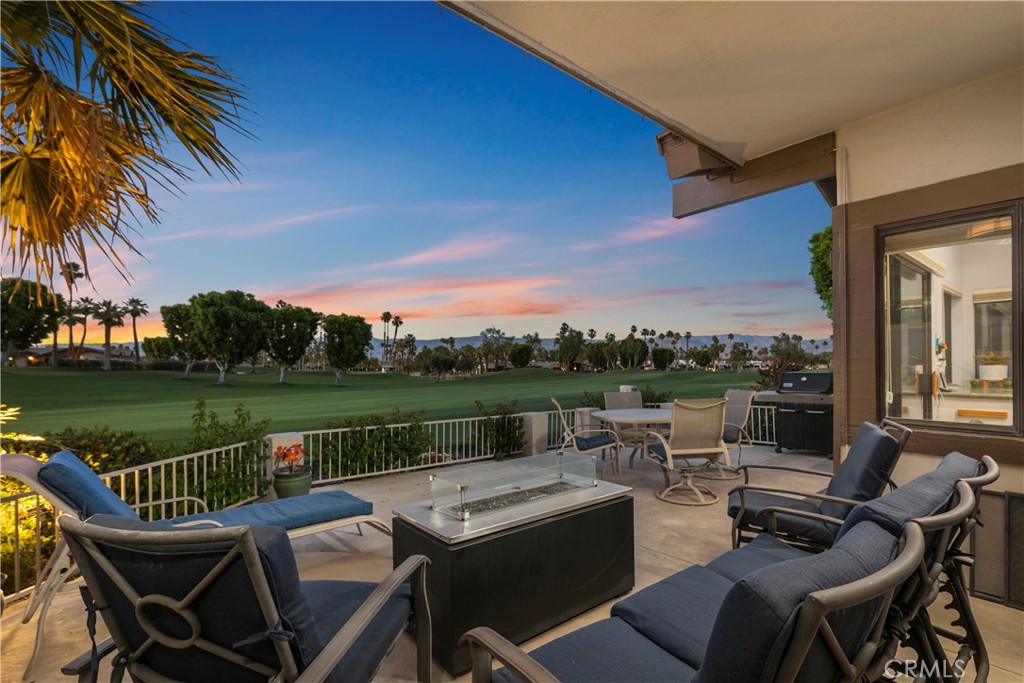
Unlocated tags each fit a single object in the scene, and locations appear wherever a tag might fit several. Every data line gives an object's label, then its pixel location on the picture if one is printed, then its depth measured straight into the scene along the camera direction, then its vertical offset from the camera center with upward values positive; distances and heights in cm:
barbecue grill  692 -96
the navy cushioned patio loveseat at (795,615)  81 -56
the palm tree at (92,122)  218 +124
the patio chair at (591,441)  568 -113
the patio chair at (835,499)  254 -85
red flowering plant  471 -108
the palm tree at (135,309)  1299 +124
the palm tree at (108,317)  1204 +95
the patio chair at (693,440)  459 -92
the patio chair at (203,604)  116 -67
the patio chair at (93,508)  207 -105
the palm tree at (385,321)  2862 +188
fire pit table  208 -97
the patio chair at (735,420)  580 -98
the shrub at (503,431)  724 -126
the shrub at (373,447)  591 -127
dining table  534 -81
